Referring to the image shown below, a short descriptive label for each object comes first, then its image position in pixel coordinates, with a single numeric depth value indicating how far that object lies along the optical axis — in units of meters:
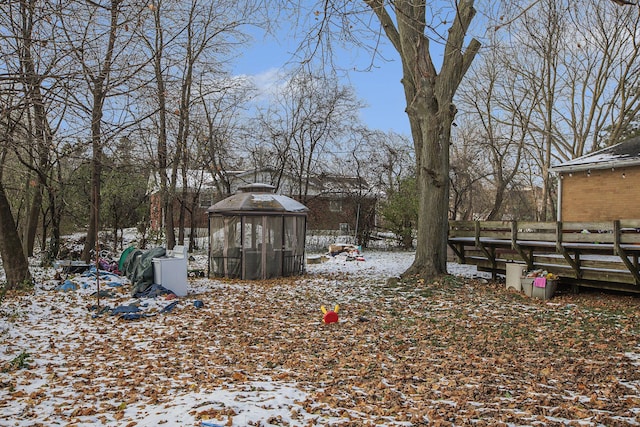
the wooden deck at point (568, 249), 8.40
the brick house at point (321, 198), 23.39
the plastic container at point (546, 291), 9.46
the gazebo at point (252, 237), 12.97
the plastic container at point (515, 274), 10.26
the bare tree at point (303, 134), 23.83
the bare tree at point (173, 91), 7.04
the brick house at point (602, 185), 13.54
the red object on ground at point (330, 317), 7.72
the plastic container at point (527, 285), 9.74
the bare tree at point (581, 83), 20.12
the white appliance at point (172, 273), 9.95
